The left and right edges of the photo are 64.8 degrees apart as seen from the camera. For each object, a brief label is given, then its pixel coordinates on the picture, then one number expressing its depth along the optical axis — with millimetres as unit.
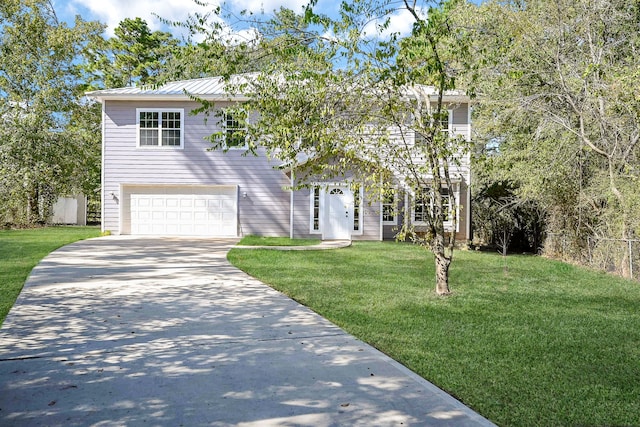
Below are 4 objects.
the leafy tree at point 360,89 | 6234
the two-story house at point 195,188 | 17156
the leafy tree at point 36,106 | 21469
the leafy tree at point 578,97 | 10250
